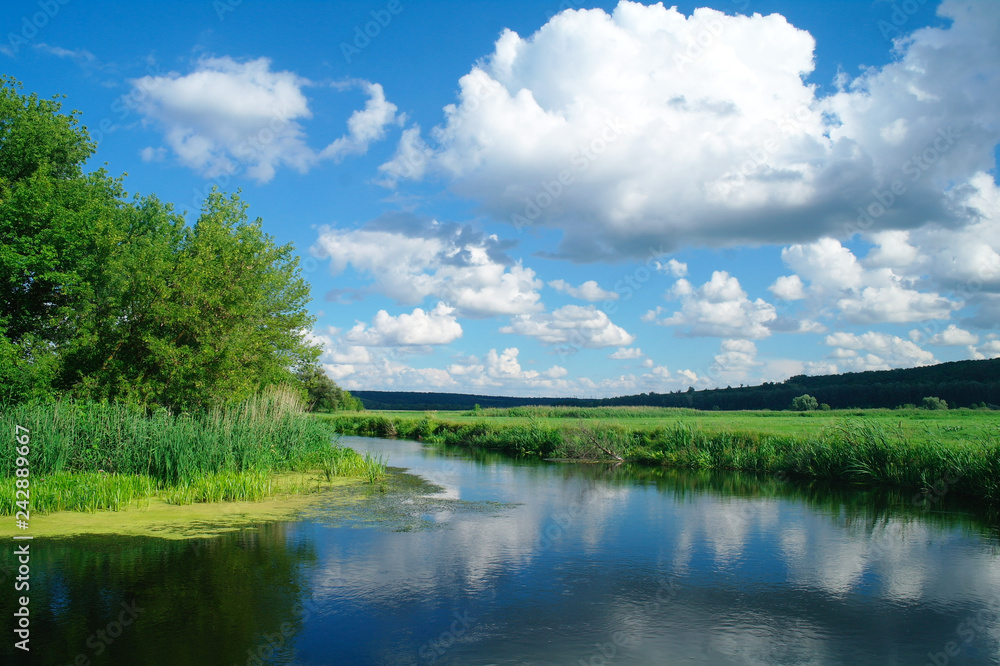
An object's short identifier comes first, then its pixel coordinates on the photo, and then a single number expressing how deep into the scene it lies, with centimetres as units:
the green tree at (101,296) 2111
